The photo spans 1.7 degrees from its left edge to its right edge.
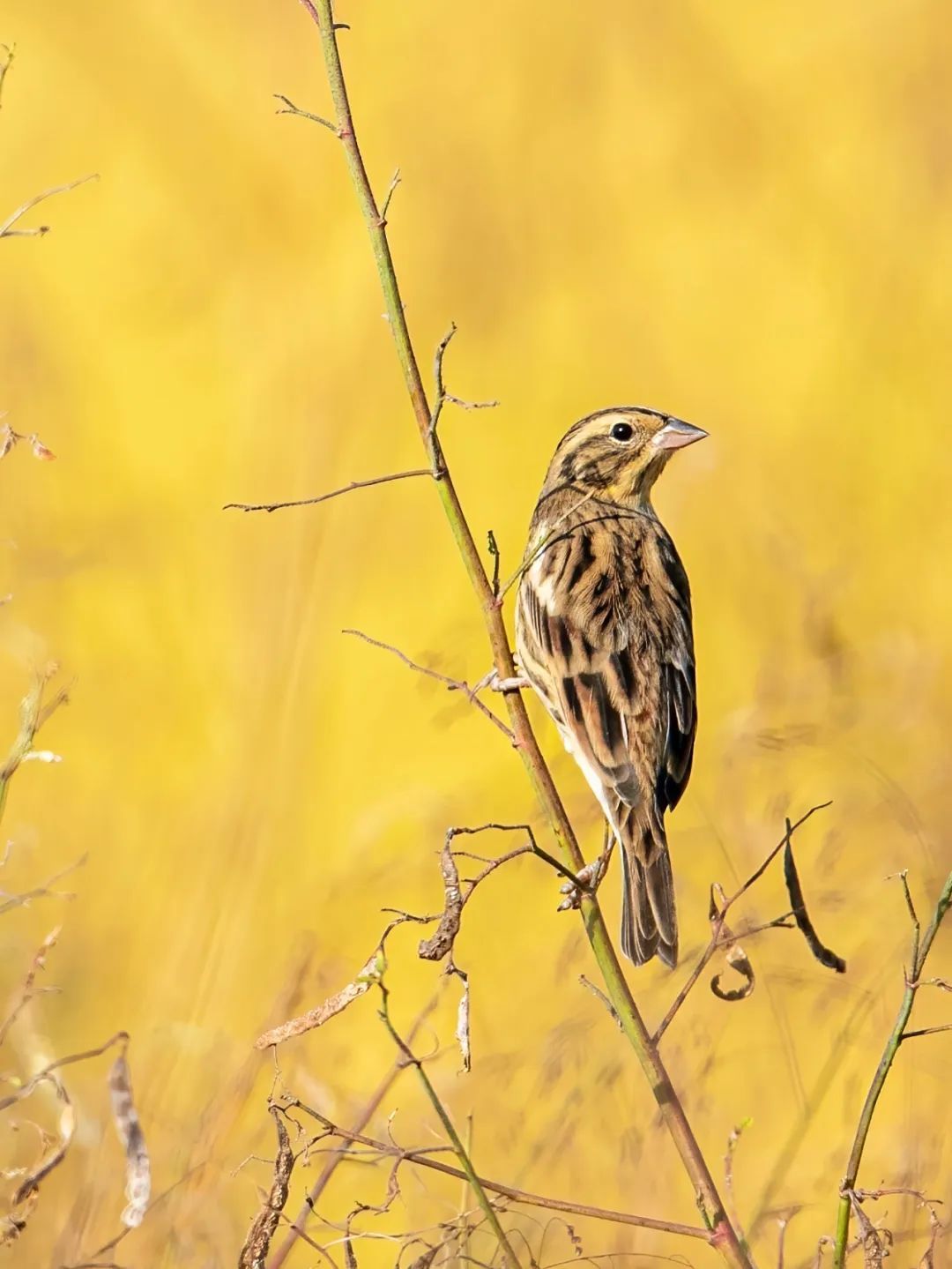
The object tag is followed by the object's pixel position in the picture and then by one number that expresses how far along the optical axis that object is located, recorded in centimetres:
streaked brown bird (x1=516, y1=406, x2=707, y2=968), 701
